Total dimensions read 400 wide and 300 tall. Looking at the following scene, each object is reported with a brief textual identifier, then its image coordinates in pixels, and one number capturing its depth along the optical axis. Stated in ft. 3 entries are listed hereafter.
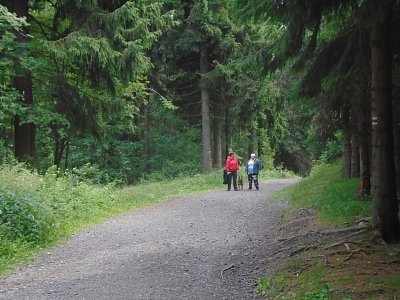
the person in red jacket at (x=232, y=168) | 70.90
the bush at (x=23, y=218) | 32.14
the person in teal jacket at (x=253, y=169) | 71.87
